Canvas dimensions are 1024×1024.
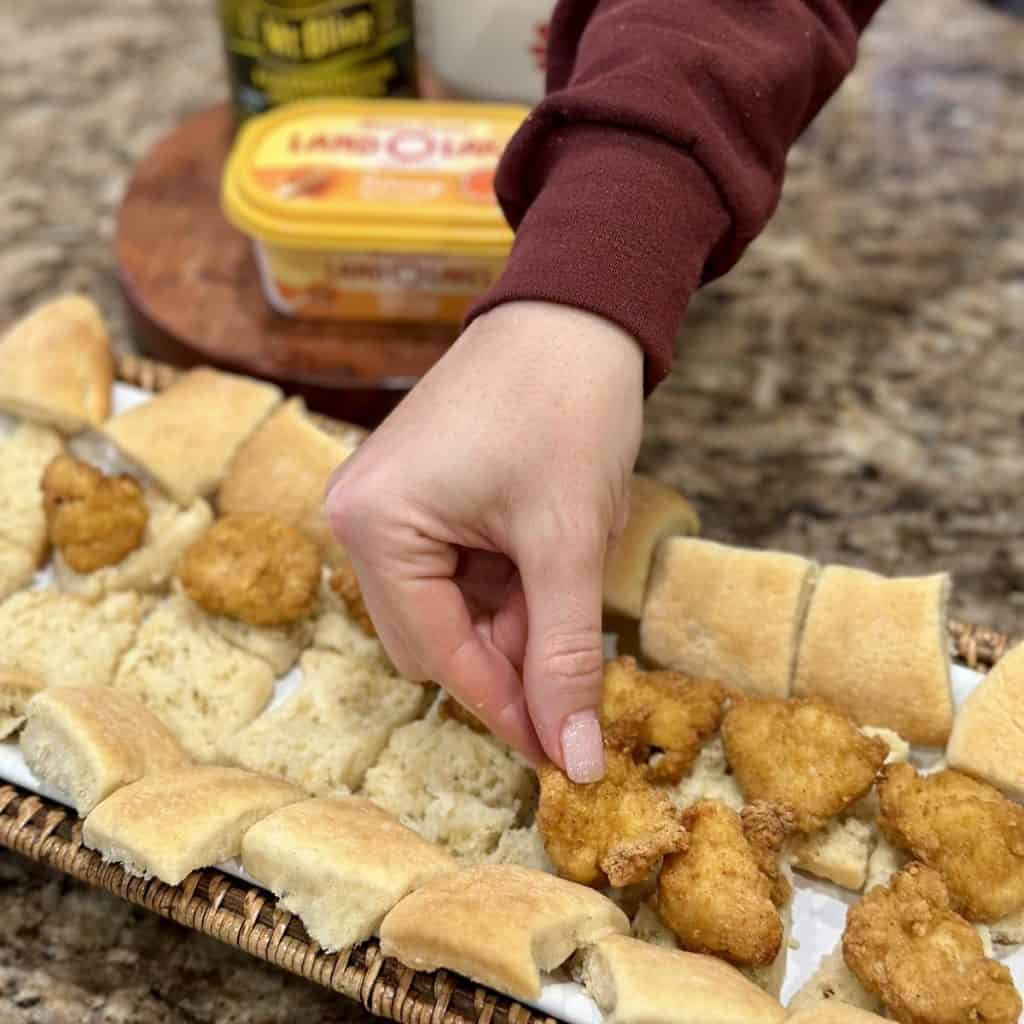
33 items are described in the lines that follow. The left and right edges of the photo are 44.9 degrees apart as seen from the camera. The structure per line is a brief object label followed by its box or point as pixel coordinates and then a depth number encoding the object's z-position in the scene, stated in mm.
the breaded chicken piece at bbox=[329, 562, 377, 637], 402
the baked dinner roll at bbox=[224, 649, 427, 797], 371
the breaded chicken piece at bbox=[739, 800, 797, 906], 325
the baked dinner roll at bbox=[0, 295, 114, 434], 454
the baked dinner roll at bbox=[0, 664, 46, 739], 358
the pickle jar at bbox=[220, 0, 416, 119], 549
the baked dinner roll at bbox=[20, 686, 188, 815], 336
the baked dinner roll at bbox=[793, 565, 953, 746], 360
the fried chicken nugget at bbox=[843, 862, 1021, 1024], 291
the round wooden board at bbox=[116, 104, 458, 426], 505
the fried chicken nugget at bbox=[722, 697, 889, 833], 339
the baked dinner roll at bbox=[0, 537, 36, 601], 420
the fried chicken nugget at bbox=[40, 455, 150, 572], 416
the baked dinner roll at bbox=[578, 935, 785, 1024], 280
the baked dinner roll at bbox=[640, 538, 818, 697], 374
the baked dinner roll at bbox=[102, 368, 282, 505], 440
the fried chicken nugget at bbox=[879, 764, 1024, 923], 318
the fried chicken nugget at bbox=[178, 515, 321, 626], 400
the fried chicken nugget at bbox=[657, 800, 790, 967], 308
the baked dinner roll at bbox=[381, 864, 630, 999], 285
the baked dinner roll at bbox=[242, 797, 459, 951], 306
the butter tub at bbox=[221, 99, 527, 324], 496
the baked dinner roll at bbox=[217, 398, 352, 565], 428
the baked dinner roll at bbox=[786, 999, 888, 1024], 288
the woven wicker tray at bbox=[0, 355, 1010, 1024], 295
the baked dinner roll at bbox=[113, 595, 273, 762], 384
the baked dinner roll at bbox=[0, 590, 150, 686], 389
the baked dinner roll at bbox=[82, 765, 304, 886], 314
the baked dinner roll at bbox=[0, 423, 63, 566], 431
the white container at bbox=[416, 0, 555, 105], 577
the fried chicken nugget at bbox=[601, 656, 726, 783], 355
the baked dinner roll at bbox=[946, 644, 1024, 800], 342
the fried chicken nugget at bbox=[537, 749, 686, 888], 320
